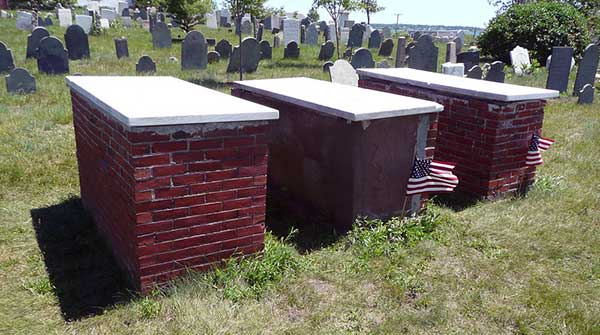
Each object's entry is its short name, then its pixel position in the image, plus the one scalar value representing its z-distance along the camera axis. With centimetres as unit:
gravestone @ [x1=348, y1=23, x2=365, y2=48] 2441
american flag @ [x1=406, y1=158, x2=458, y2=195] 462
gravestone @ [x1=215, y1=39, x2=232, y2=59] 1728
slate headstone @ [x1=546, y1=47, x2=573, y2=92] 1309
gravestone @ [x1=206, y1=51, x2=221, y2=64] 1605
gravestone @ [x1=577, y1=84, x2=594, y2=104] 1158
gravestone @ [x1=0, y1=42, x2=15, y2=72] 1179
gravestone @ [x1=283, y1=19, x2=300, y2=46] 2245
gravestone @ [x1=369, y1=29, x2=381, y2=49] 2467
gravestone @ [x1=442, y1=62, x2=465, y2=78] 1231
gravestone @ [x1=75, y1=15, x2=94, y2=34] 2156
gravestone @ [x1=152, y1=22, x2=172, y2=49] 1858
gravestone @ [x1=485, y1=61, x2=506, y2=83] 1391
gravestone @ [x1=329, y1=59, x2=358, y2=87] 980
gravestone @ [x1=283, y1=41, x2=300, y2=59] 1877
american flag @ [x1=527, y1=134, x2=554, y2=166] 553
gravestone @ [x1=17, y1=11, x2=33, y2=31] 2188
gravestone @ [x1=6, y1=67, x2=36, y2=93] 983
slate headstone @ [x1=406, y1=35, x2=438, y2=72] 1538
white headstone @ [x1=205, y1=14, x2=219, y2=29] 3031
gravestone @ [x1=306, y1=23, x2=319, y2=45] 2408
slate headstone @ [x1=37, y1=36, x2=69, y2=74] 1189
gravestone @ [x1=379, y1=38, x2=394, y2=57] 2150
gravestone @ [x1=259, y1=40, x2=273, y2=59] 1795
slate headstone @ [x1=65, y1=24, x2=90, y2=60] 1469
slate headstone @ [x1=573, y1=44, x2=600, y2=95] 1305
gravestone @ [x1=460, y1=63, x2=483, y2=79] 1330
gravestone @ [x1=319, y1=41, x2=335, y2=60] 1906
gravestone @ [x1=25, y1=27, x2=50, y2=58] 1414
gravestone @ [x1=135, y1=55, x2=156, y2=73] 1283
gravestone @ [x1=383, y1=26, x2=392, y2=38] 3103
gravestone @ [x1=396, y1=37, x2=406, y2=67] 1734
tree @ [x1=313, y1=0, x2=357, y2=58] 1786
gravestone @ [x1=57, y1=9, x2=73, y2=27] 2441
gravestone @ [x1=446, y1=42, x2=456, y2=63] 1809
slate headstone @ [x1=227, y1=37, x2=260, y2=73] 1430
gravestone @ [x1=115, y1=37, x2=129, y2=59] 1562
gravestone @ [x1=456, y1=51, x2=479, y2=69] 1892
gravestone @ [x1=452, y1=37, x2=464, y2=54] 2385
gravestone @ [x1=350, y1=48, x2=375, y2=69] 1518
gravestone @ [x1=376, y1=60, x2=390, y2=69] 1487
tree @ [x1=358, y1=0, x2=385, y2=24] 3300
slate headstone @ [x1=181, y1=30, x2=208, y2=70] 1408
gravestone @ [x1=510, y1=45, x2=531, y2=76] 1688
